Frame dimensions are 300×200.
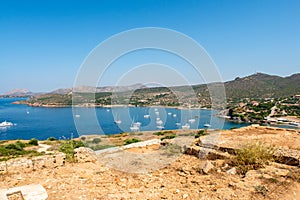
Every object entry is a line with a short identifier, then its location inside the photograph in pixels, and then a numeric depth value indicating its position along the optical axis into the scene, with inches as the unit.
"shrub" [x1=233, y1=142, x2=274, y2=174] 201.6
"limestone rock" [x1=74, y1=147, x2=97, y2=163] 266.1
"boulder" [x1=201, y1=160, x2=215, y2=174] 206.6
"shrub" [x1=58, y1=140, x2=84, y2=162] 266.5
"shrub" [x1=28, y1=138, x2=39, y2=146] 989.0
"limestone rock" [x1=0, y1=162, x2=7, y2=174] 217.2
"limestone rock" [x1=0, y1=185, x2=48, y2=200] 147.9
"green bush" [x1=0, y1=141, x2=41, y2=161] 703.7
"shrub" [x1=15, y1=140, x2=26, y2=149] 922.2
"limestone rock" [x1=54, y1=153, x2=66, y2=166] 249.6
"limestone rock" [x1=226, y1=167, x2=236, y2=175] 195.9
